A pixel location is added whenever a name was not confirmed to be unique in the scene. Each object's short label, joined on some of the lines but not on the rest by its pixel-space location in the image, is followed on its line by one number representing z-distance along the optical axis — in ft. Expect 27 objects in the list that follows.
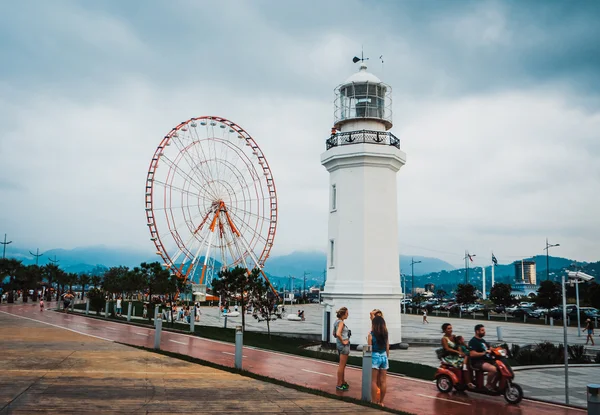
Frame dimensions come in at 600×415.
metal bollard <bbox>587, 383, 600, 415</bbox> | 22.18
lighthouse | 77.25
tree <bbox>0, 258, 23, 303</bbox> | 175.57
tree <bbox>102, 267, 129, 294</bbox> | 141.15
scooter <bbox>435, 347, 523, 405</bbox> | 34.32
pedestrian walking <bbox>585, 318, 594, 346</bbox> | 90.73
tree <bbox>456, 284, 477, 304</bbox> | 216.54
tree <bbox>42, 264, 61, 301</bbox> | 225.35
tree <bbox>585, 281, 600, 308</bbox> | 153.69
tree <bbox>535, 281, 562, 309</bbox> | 190.60
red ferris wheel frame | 136.26
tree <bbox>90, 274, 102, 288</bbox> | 224.86
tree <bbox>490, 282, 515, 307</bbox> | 229.04
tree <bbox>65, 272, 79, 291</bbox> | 234.79
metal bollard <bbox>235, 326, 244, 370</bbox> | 39.64
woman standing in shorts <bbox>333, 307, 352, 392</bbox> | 35.12
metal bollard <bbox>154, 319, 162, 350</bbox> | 48.76
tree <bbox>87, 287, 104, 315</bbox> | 118.62
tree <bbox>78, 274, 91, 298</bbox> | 276.98
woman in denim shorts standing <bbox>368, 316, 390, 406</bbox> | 32.60
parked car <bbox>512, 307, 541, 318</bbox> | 179.52
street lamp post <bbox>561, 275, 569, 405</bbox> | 35.29
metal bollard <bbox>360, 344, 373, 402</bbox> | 31.22
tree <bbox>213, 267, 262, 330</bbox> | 88.99
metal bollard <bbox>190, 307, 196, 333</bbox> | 78.21
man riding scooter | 35.19
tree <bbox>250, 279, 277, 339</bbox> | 89.10
